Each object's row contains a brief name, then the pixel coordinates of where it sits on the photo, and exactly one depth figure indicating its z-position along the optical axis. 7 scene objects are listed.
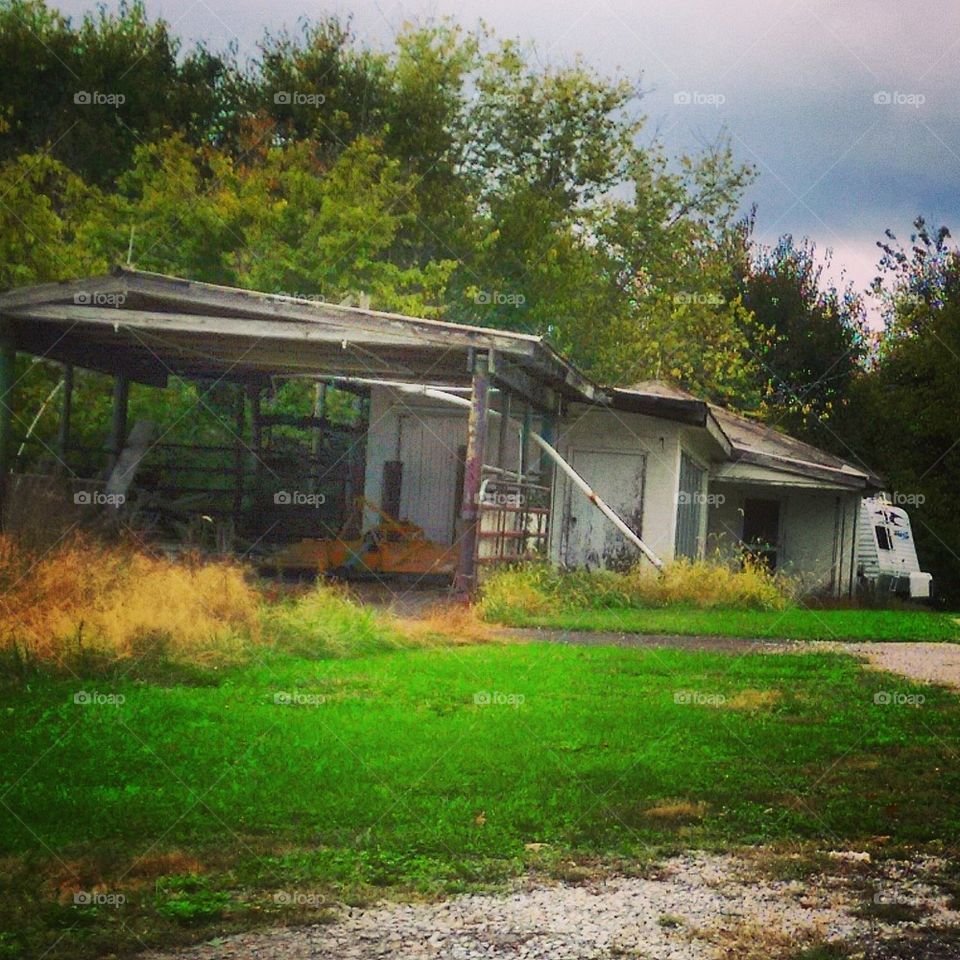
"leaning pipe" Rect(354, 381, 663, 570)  18.11
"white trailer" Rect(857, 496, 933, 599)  29.48
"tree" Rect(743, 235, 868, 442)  40.16
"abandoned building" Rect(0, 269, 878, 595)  16.70
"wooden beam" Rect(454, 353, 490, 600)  15.55
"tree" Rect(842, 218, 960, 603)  32.84
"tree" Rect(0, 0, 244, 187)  38.53
